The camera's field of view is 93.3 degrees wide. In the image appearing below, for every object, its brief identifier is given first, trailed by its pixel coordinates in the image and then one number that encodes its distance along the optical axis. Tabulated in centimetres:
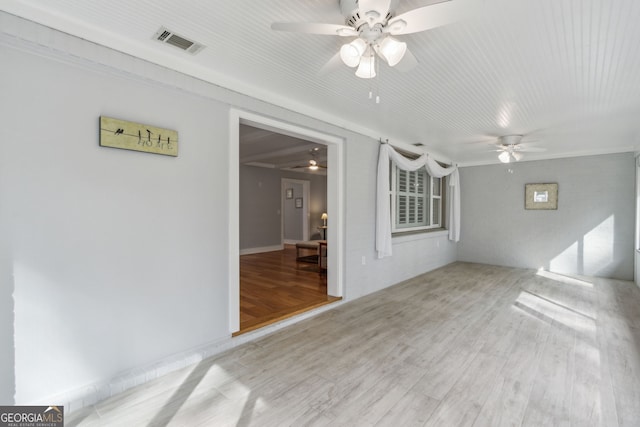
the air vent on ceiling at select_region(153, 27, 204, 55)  202
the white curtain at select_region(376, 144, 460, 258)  446
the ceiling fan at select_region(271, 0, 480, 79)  143
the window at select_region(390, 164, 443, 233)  550
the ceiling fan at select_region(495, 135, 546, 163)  468
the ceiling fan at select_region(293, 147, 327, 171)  619
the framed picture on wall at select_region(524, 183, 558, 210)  607
